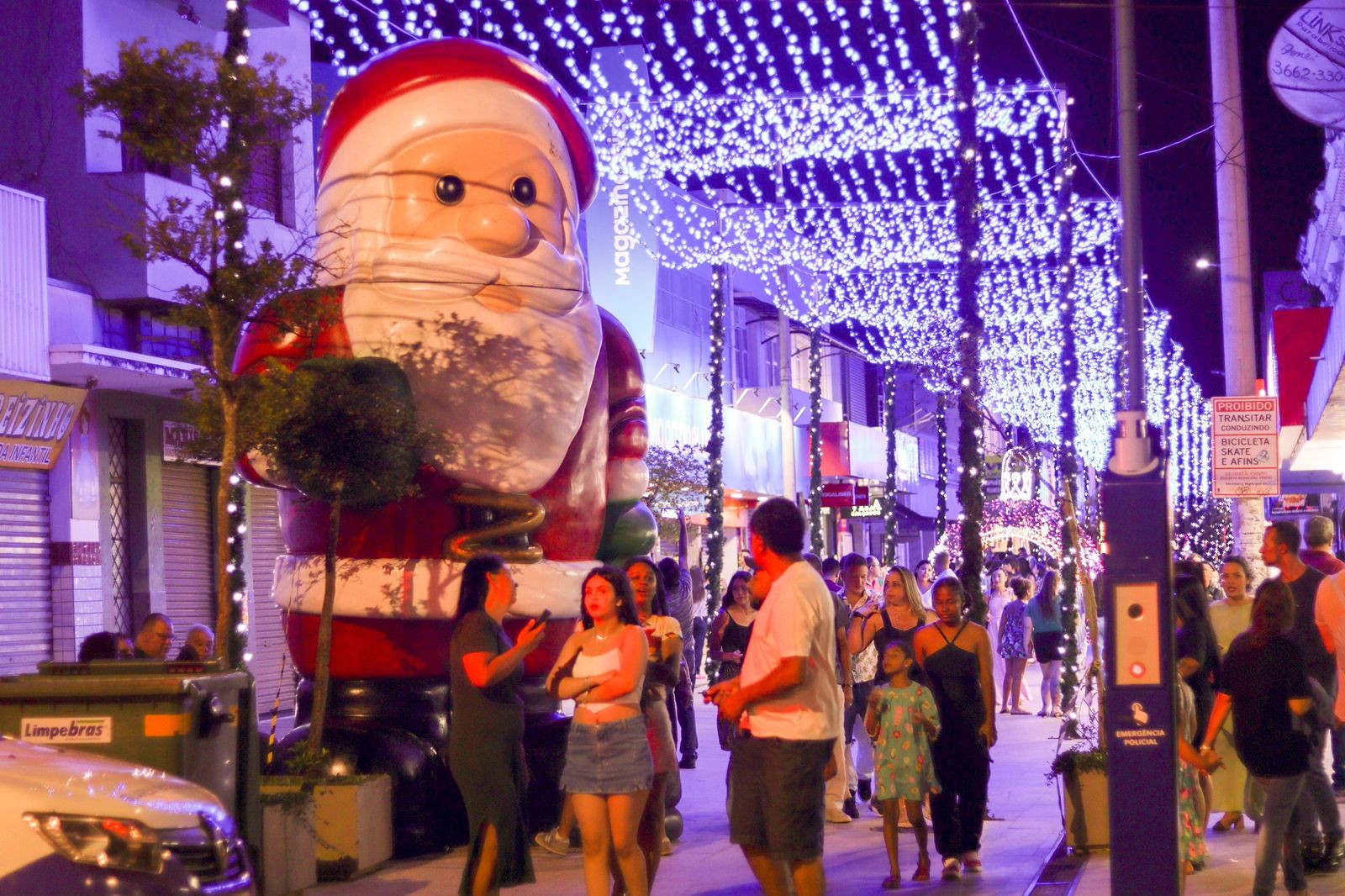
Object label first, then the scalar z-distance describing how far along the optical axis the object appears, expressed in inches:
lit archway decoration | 1454.6
